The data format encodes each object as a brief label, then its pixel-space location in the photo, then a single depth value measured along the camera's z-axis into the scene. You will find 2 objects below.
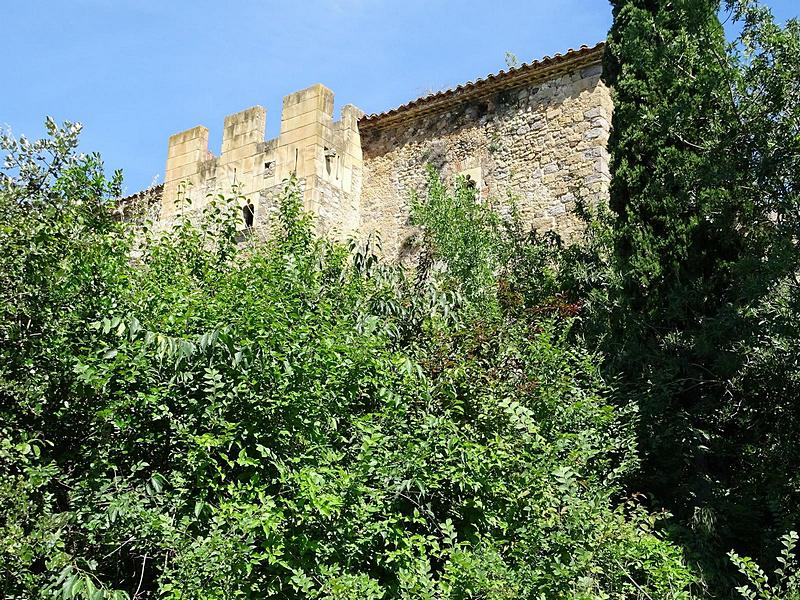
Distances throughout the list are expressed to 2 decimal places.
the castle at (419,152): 12.01
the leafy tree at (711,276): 7.48
